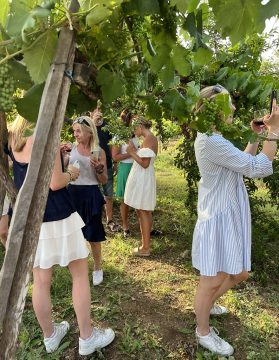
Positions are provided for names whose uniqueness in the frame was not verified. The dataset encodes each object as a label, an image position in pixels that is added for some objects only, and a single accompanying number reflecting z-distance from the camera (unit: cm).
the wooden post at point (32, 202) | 98
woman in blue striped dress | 256
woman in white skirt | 244
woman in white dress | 464
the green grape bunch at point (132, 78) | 148
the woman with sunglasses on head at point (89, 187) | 374
